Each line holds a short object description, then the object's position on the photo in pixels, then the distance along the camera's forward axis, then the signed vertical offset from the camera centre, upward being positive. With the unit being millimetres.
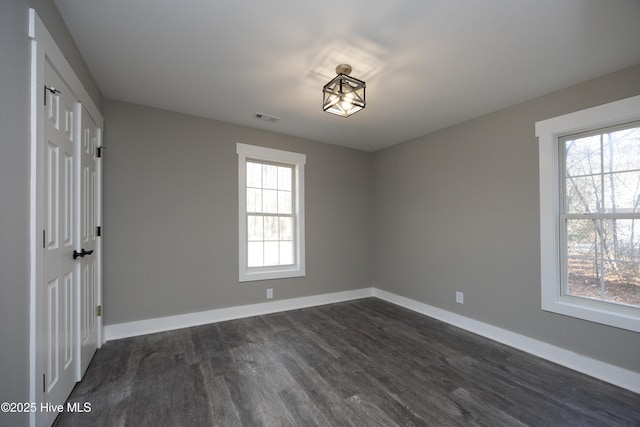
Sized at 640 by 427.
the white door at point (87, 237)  2090 -170
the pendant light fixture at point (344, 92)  2133 +990
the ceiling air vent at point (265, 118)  3282 +1216
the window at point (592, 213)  2223 +13
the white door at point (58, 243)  1546 -165
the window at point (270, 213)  3633 +42
